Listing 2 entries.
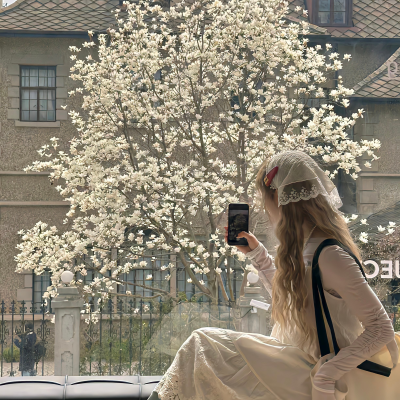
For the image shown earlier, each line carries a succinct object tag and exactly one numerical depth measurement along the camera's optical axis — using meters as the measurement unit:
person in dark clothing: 4.70
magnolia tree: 4.70
